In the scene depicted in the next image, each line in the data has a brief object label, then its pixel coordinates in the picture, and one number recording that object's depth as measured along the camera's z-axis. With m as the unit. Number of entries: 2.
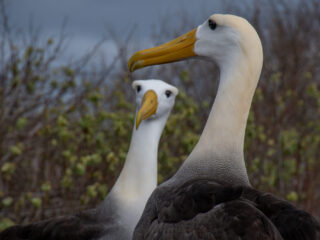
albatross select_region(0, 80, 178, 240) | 7.23
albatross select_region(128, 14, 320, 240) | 4.55
